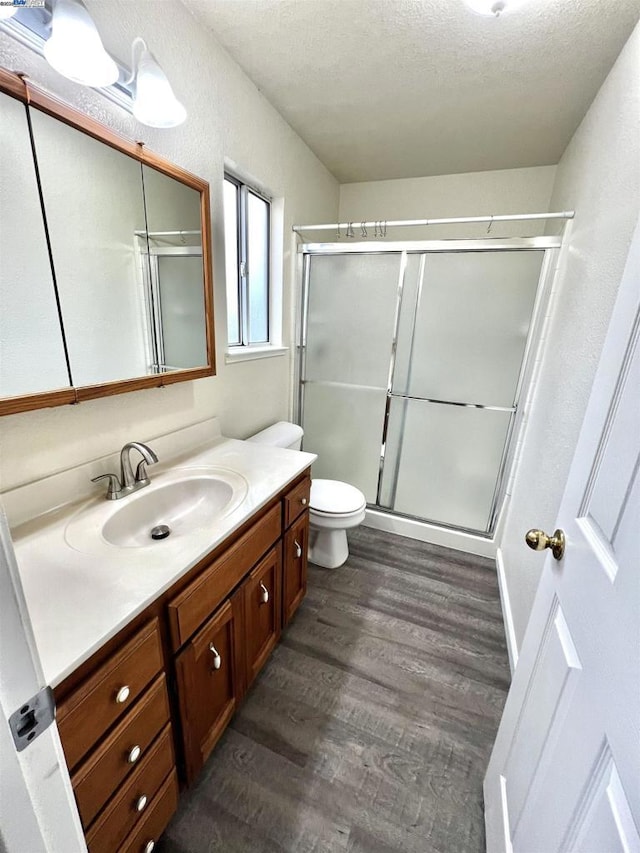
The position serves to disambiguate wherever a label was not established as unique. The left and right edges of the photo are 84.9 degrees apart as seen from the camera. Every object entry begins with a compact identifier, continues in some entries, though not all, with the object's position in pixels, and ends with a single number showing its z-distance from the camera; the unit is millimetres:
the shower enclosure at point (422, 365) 1953
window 1785
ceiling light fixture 1131
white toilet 1905
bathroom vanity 663
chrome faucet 1118
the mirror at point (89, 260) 858
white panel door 483
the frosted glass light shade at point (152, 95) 1010
